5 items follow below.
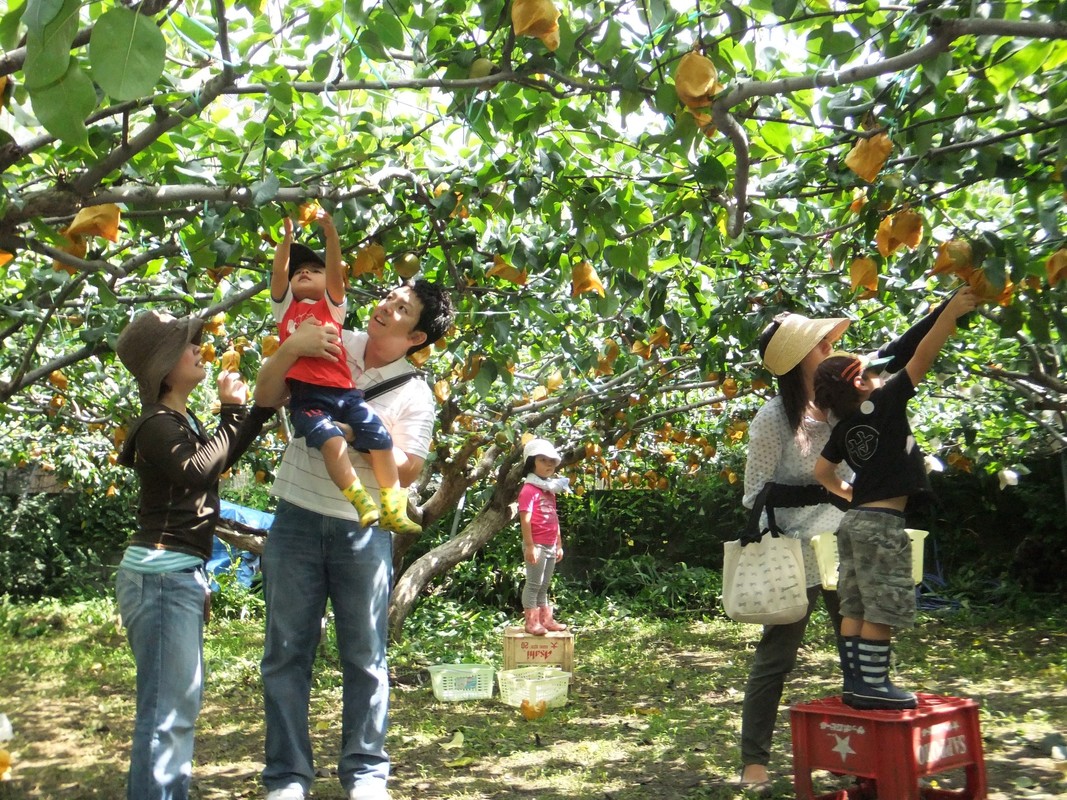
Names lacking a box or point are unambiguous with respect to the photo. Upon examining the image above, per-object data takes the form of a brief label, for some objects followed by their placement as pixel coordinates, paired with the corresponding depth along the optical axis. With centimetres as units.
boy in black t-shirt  244
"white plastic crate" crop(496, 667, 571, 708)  455
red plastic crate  239
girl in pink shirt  598
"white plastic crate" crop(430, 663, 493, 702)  488
